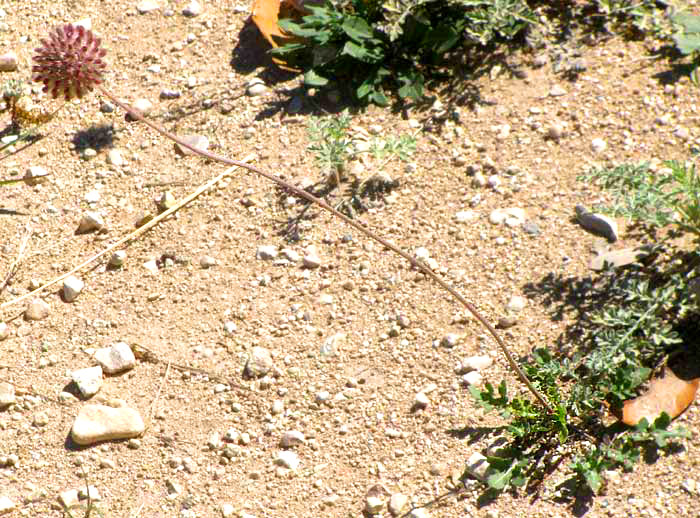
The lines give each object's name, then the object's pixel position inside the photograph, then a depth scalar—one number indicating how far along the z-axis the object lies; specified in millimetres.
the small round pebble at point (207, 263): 3219
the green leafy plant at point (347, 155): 3246
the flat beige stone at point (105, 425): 2863
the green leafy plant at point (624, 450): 2602
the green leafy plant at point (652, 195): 2752
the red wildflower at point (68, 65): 3391
